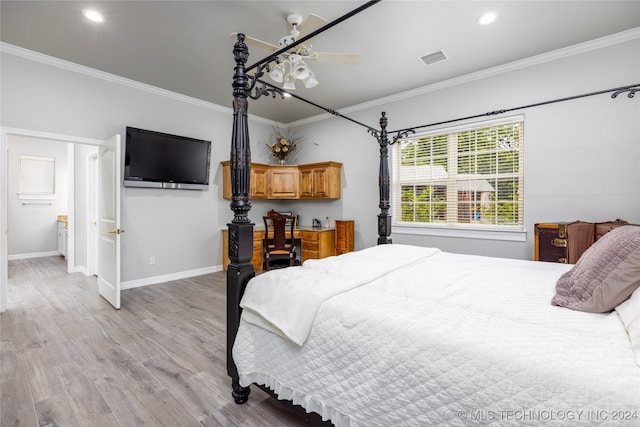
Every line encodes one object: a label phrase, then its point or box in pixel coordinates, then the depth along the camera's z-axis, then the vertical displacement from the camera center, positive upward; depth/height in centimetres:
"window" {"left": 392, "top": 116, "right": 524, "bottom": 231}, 372 +49
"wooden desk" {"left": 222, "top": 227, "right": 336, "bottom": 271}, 515 -56
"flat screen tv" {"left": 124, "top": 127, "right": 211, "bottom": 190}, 414 +79
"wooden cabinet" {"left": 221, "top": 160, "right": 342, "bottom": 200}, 530 +59
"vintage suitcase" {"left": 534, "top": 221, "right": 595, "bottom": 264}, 281 -28
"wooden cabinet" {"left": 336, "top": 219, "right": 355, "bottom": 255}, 508 -43
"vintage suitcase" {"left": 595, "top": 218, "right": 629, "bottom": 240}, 271 -13
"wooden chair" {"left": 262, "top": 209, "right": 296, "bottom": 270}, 461 -56
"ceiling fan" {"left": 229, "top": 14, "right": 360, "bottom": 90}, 249 +143
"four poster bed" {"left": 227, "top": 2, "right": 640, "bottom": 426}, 88 -46
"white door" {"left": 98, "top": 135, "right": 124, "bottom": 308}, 341 -12
